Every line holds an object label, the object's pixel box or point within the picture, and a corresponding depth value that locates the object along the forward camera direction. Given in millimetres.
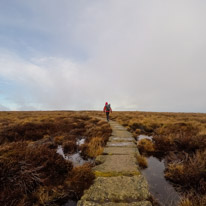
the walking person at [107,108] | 15078
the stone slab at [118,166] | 3408
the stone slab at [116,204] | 2314
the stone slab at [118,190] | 2488
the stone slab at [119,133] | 8290
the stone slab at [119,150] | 5073
